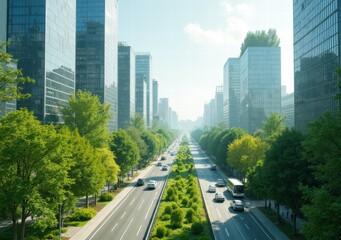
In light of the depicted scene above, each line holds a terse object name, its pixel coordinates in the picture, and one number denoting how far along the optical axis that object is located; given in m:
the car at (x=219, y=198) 57.20
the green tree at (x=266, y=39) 192.25
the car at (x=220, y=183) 74.32
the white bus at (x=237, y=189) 60.62
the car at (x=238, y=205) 50.72
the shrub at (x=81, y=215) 45.12
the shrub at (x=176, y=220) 40.44
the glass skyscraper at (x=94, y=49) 126.75
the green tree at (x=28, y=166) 26.86
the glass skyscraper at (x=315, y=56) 68.38
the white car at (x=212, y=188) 66.72
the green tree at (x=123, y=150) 70.06
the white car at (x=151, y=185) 69.75
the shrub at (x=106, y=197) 58.28
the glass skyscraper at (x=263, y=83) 173.62
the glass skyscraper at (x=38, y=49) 75.06
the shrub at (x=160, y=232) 35.84
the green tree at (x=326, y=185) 21.73
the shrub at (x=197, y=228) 37.25
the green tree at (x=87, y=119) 62.75
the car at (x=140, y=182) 74.75
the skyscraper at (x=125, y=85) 173.88
